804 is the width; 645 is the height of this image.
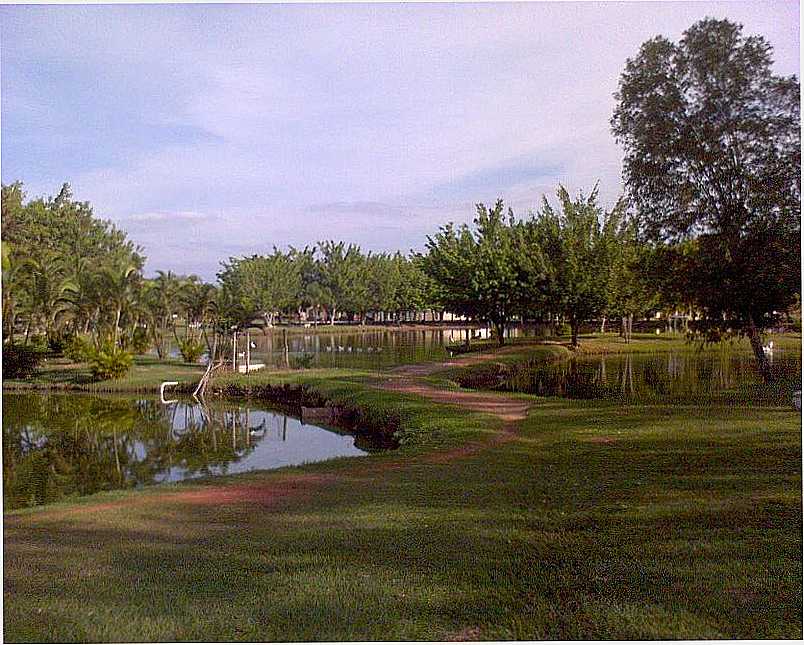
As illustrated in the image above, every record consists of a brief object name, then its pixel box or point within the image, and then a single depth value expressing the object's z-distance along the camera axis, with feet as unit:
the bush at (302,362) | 61.00
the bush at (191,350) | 65.72
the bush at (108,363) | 52.24
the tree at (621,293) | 68.92
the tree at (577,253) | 79.46
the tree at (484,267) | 81.30
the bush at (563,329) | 95.86
